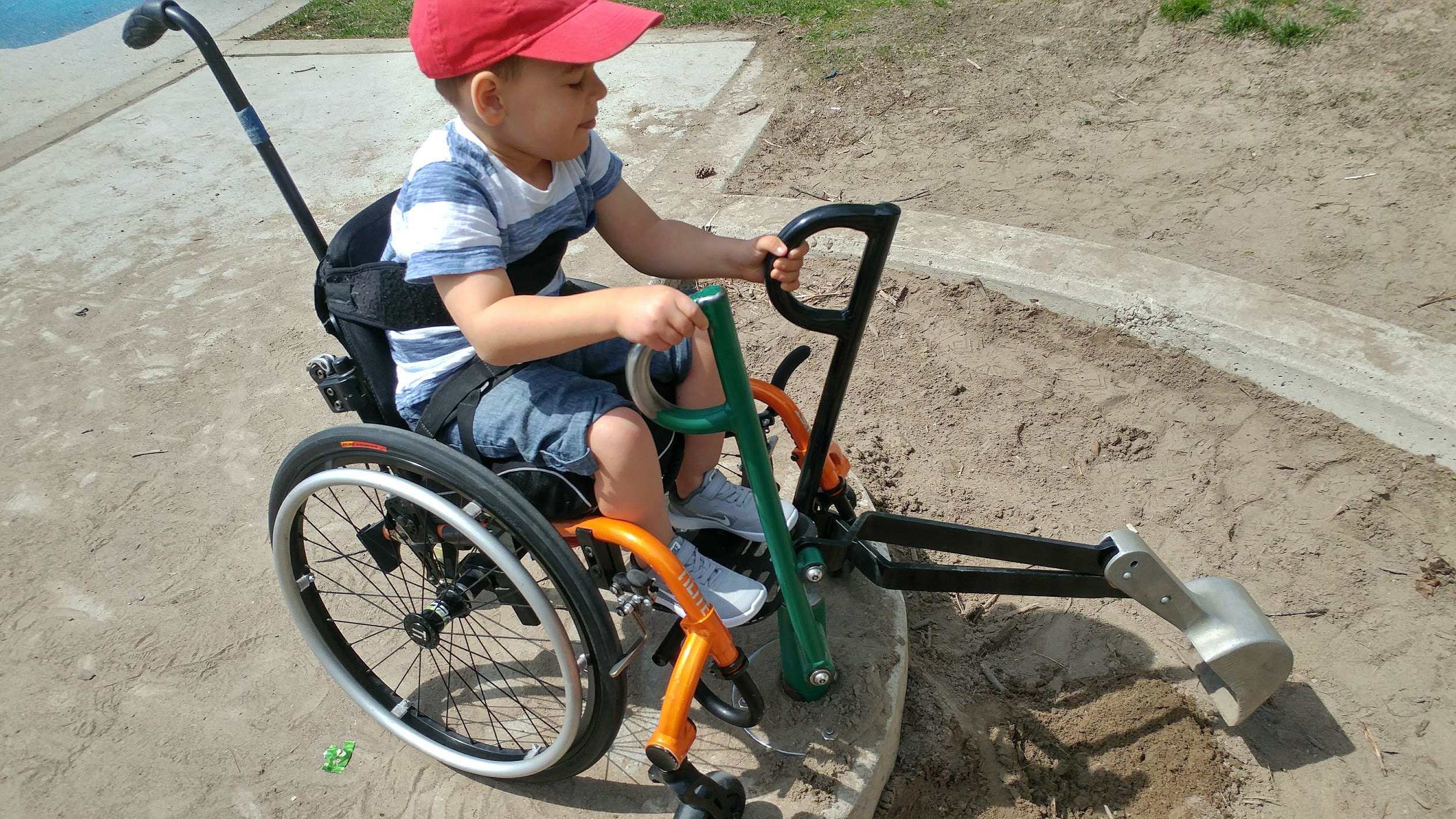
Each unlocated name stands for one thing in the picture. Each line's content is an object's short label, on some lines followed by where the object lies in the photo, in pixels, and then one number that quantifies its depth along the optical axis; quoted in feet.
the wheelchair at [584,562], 4.96
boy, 4.59
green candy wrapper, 6.48
